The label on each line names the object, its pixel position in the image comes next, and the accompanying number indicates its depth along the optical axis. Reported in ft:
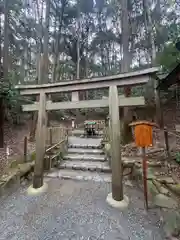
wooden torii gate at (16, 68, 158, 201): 10.06
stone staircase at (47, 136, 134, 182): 14.40
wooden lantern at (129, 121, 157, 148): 8.95
